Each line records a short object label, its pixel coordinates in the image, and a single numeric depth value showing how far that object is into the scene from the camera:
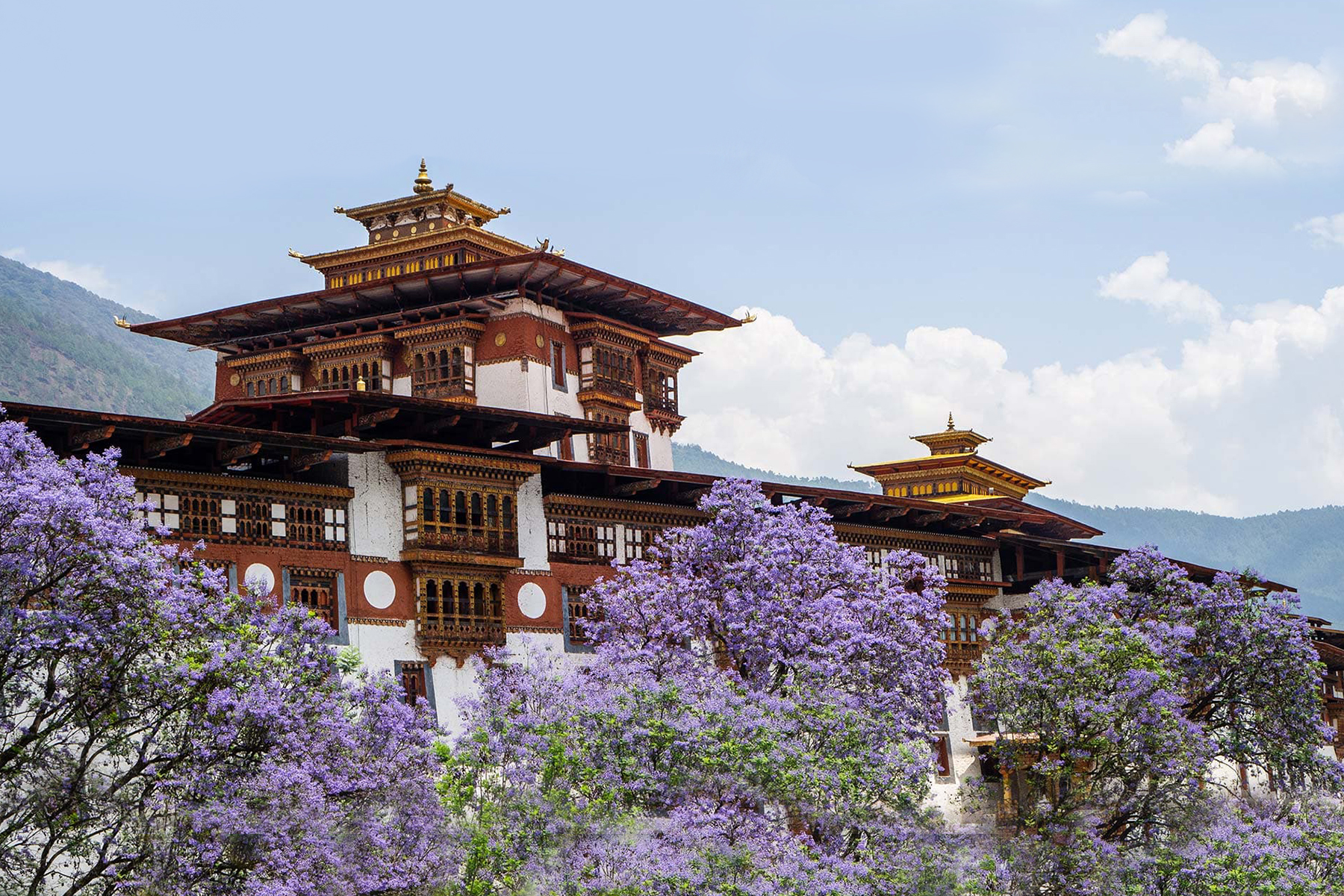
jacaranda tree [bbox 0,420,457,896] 29.39
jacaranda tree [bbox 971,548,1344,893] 42.94
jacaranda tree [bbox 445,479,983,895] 35.97
